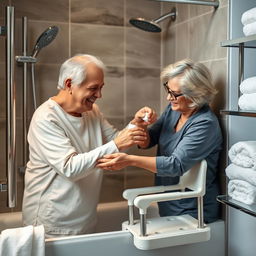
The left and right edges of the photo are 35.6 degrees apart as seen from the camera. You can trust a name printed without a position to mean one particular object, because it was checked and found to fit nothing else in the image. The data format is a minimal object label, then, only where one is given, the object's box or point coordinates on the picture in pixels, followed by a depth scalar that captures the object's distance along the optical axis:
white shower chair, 1.51
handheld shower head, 1.95
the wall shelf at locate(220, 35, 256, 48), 1.41
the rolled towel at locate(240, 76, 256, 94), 1.46
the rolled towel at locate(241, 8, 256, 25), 1.46
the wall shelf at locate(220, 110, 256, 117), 1.42
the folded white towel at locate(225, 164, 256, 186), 1.46
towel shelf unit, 1.43
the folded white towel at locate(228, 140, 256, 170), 1.46
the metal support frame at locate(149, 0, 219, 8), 1.74
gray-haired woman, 1.61
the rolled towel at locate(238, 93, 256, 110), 1.45
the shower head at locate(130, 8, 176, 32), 1.94
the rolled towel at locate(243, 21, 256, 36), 1.46
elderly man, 1.65
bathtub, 1.52
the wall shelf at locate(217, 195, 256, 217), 1.46
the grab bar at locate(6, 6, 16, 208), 1.51
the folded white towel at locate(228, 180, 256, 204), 1.48
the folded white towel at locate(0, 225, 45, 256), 1.40
